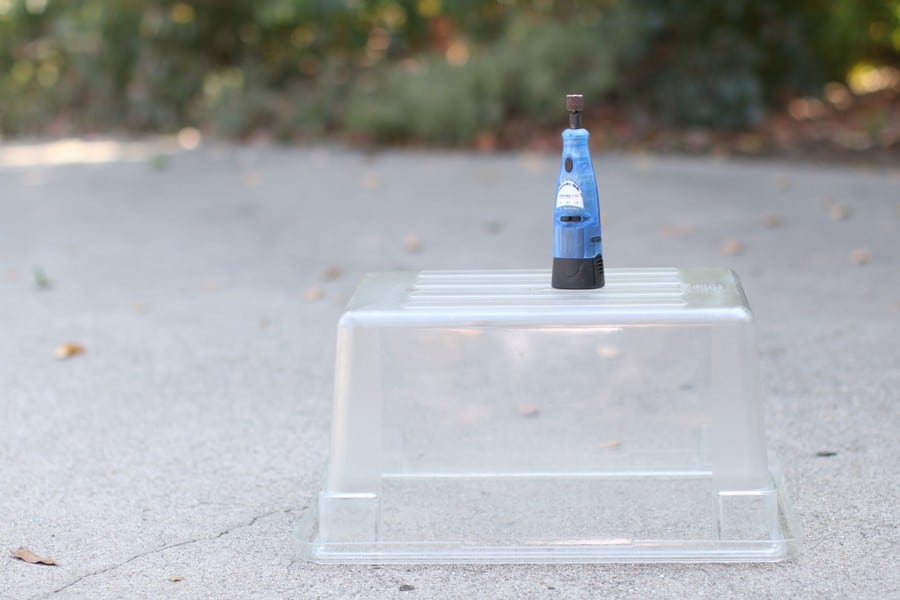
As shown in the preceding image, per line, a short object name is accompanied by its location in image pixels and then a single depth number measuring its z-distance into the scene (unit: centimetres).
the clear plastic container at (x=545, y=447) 296
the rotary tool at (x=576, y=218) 310
